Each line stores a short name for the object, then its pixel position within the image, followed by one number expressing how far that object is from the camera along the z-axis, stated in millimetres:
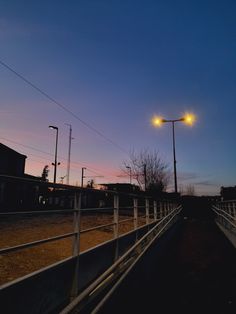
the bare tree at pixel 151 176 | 34938
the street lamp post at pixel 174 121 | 18297
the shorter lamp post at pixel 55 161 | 33406
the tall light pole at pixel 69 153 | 41112
